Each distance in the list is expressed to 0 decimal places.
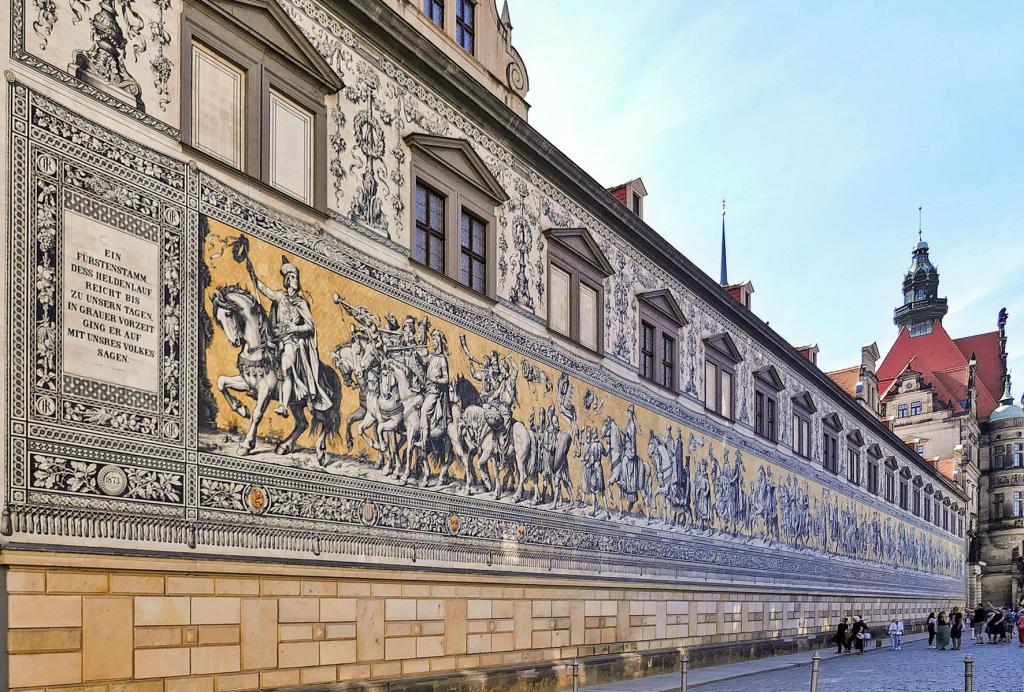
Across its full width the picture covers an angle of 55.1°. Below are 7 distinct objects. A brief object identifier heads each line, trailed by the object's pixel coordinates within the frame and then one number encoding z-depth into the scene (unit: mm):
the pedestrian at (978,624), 33656
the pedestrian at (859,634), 25938
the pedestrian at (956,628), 28969
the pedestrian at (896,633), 28859
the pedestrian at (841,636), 26000
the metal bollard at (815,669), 9773
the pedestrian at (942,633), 27891
